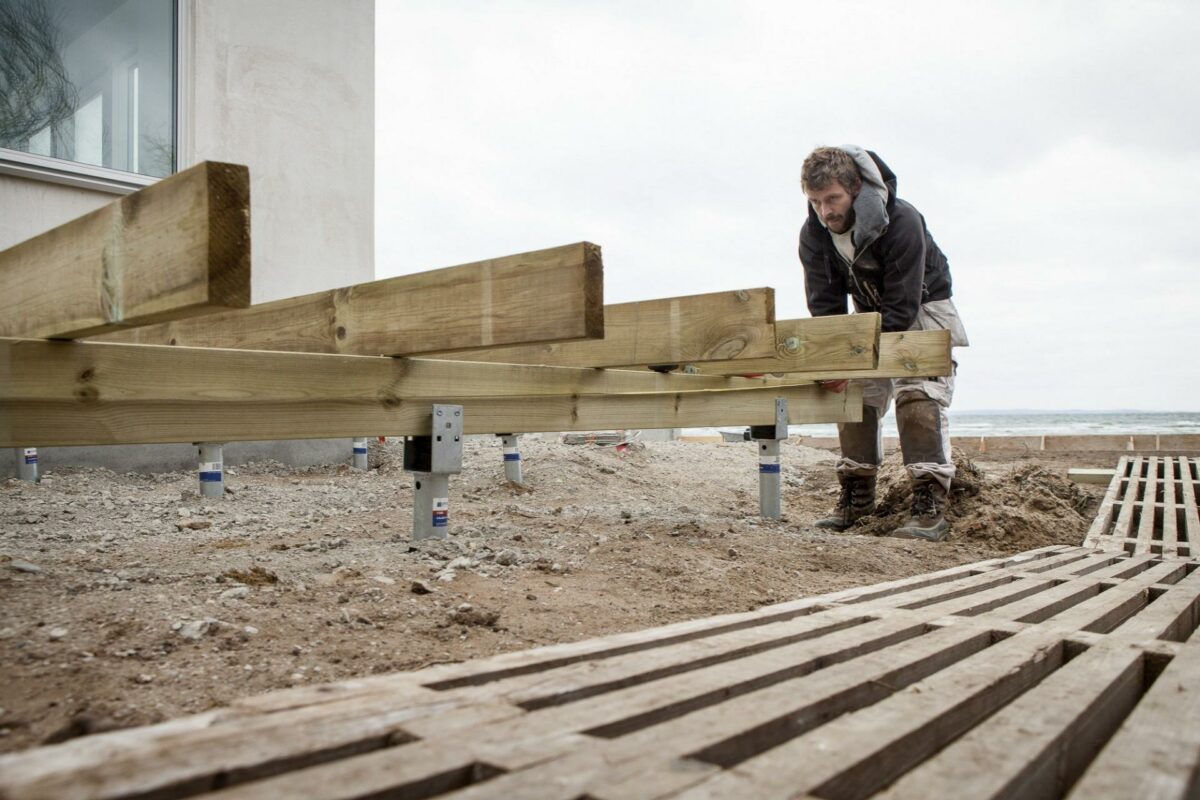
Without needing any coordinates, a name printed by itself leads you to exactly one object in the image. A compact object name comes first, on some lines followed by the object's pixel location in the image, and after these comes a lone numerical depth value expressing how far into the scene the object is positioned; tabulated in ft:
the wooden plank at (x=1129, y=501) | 15.56
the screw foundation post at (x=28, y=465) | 16.70
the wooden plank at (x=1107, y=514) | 14.62
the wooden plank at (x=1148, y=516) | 13.60
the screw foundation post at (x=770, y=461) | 15.53
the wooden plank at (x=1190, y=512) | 13.58
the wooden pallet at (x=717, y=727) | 3.37
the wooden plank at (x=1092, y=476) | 24.73
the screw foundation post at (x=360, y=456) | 22.49
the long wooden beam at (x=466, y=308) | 7.95
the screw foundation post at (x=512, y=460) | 19.61
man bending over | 15.01
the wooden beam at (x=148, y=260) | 5.29
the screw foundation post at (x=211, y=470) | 15.80
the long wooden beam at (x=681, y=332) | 11.13
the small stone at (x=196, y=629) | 6.57
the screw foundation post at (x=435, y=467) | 9.95
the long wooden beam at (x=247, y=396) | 6.93
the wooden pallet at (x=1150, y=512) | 13.79
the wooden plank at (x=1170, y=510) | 13.39
